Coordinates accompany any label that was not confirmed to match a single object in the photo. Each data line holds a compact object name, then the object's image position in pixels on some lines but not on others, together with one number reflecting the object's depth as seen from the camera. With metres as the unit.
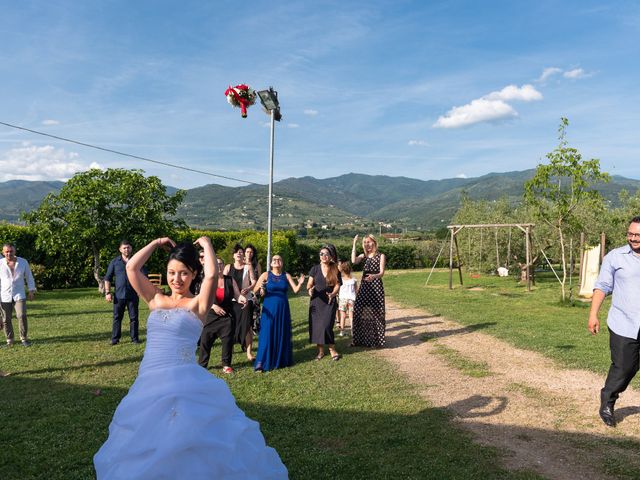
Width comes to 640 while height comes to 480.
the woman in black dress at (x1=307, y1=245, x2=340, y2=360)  9.07
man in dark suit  10.45
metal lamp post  11.64
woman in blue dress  8.30
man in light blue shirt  5.57
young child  11.71
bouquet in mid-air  11.77
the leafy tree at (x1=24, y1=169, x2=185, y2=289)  18.91
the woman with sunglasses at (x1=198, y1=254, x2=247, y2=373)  8.13
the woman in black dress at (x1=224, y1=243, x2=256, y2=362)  9.03
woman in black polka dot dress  10.09
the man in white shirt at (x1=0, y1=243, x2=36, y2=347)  9.45
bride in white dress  2.92
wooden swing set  20.84
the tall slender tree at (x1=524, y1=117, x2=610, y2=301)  17.22
